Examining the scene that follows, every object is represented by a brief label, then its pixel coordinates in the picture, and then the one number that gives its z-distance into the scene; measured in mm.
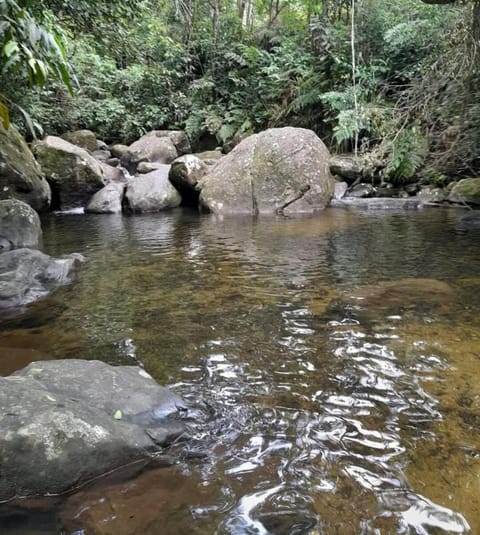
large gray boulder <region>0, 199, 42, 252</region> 6047
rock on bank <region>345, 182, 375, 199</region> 10781
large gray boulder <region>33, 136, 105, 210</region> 10633
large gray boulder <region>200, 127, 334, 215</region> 9656
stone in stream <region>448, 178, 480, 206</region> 8427
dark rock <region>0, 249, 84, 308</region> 3941
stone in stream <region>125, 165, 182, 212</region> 10625
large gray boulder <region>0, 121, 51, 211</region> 8070
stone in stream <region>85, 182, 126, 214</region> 10633
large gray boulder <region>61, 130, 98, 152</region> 15078
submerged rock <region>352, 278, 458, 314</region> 3457
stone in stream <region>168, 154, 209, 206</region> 10756
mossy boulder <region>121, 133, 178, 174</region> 14406
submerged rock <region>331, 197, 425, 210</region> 9422
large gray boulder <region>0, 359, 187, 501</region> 1591
